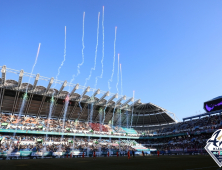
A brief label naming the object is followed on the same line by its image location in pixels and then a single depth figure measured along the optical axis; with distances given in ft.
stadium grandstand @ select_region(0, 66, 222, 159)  152.76
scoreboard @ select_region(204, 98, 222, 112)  180.86
